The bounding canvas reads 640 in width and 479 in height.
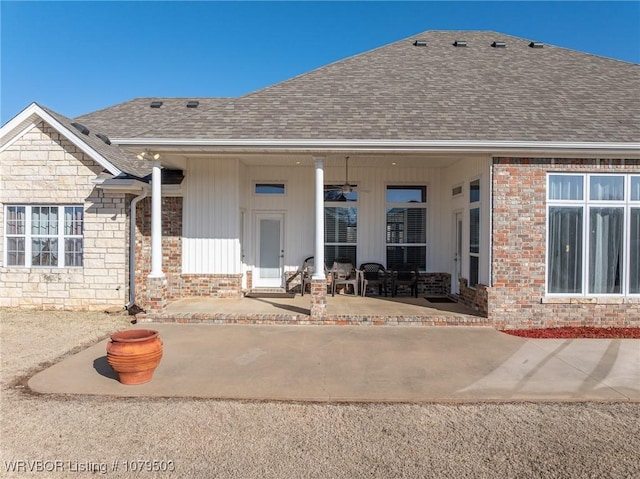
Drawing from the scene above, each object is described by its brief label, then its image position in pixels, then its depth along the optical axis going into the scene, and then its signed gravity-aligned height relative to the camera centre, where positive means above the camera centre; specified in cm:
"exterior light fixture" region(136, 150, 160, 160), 819 +165
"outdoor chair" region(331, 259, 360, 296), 1062 -104
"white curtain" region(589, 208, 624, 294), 791 -20
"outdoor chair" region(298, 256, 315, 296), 1084 -94
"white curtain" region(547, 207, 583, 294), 793 -24
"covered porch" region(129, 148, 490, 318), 828 +28
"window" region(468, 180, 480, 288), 878 +11
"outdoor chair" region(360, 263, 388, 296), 1065 -107
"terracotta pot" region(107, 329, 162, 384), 480 -146
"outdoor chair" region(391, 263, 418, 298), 1081 -109
